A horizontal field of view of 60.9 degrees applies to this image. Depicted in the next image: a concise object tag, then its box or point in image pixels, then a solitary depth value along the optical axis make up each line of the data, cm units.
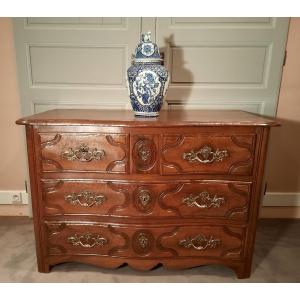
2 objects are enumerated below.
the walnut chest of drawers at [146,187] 127
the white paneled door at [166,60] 170
